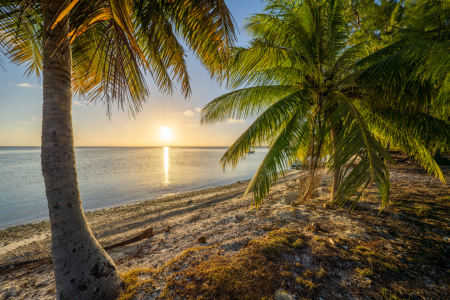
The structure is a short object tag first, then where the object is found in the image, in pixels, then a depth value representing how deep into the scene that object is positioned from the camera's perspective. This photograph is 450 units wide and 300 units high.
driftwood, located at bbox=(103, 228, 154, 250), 3.96
